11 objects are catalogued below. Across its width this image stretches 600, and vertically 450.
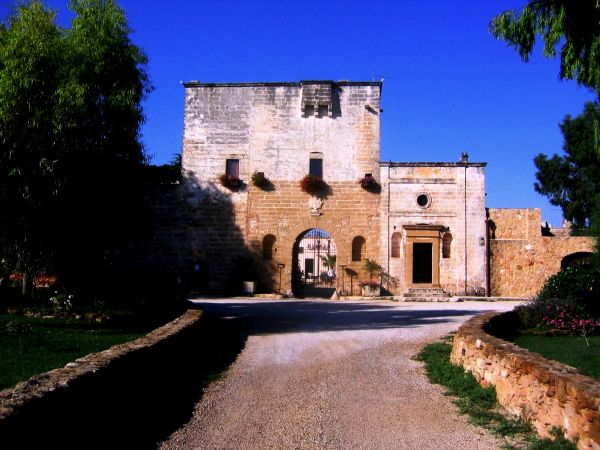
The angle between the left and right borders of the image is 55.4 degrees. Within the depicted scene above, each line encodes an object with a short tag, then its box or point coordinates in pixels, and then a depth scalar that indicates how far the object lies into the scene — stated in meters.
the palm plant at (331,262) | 41.57
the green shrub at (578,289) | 13.44
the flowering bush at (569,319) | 11.37
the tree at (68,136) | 10.43
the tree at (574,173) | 35.34
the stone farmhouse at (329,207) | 24.27
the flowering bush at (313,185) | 24.38
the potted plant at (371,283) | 23.75
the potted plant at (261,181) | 24.52
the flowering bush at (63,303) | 12.32
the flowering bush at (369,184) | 24.23
